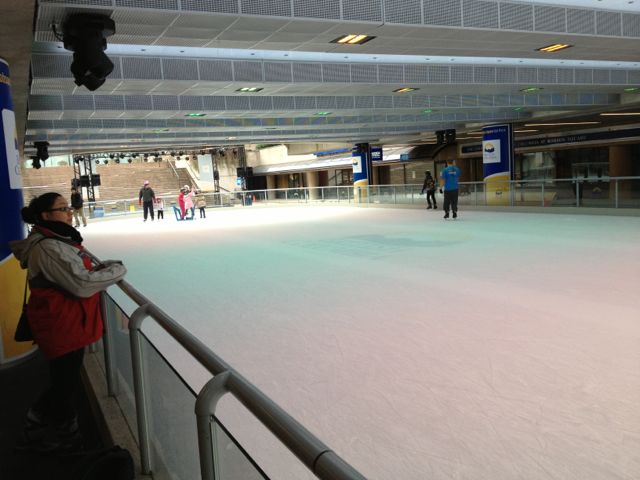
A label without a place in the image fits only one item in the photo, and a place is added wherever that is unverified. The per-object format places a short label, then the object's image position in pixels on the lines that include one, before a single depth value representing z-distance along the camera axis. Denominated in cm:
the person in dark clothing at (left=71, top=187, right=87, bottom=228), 1969
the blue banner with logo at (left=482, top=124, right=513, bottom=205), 2011
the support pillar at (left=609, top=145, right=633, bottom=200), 2348
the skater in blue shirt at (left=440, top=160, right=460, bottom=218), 1438
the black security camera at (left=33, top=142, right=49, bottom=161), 1861
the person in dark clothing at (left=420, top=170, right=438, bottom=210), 1885
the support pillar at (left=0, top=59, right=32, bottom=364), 442
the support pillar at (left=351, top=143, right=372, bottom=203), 2944
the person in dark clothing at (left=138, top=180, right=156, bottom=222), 2162
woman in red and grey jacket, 251
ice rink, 265
